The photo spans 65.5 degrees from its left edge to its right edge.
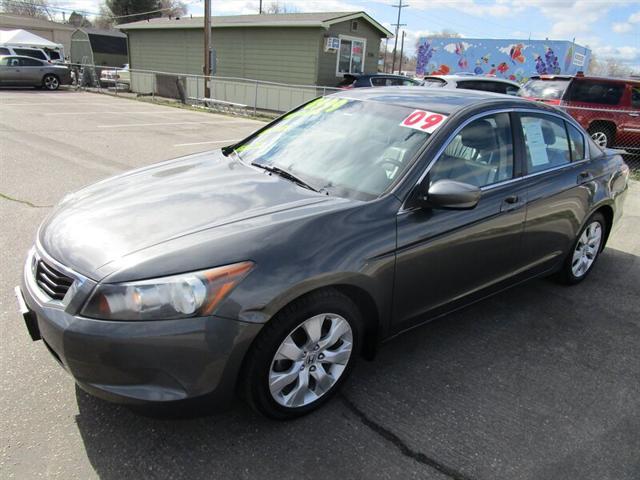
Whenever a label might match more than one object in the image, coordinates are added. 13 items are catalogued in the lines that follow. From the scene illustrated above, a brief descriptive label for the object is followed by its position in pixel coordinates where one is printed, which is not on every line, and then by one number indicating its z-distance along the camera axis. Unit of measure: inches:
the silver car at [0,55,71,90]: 829.8
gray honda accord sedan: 81.1
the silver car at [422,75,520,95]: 513.7
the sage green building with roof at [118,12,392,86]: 741.9
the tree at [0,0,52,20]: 2883.9
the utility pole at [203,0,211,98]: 730.8
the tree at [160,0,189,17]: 1710.5
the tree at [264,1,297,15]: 2747.3
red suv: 411.2
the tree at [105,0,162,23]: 1844.2
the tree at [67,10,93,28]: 2684.5
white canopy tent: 1290.6
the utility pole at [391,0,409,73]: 2016.2
